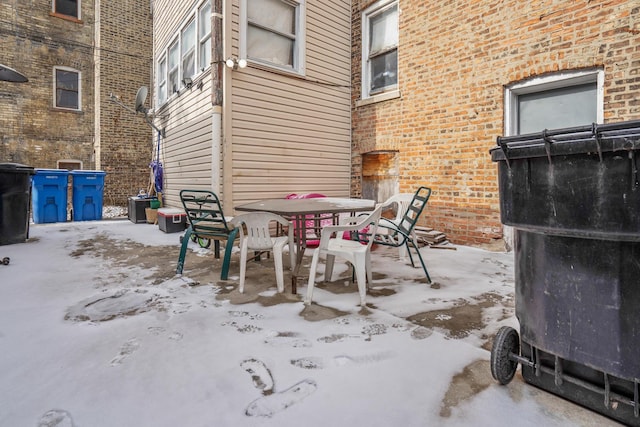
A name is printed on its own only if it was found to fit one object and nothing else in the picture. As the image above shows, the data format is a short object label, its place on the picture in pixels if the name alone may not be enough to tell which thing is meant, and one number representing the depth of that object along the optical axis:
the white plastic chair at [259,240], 3.09
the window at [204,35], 6.08
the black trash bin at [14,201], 5.23
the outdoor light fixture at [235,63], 5.34
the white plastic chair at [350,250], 2.73
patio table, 3.03
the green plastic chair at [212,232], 3.56
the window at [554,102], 4.17
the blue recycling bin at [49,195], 7.75
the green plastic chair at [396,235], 3.44
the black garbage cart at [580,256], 1.13
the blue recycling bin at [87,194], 8.45
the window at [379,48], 6.41
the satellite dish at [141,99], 8.59
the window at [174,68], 7.66
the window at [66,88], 11.62
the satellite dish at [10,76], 5.54
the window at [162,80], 8.66
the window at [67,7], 11.58
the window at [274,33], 5.81
